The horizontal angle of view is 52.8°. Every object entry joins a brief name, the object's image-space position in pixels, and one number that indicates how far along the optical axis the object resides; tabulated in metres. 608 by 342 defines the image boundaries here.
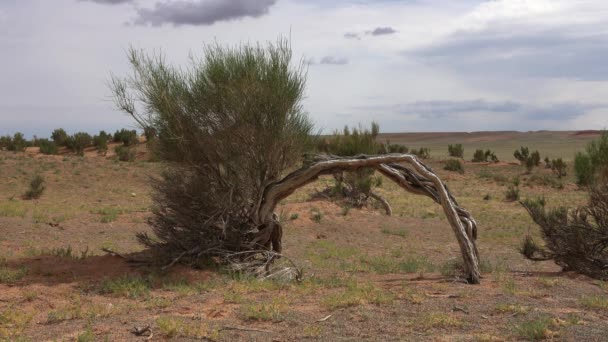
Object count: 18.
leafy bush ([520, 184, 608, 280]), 11.33
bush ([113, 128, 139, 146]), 47.22
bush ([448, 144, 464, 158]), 56.16
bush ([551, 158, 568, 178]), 41.16
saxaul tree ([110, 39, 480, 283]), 10.56
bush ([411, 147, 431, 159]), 51.73
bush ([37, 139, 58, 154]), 42.18
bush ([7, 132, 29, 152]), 42.61
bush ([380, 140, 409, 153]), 48.48
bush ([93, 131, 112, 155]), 44.06
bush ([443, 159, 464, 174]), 43.47
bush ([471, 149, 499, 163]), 52.12
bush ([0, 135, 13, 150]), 43.66
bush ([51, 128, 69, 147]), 46.25
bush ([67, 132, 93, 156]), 44.81
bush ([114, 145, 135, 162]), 38.72
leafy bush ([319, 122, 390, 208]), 23.05
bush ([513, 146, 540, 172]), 44.31
